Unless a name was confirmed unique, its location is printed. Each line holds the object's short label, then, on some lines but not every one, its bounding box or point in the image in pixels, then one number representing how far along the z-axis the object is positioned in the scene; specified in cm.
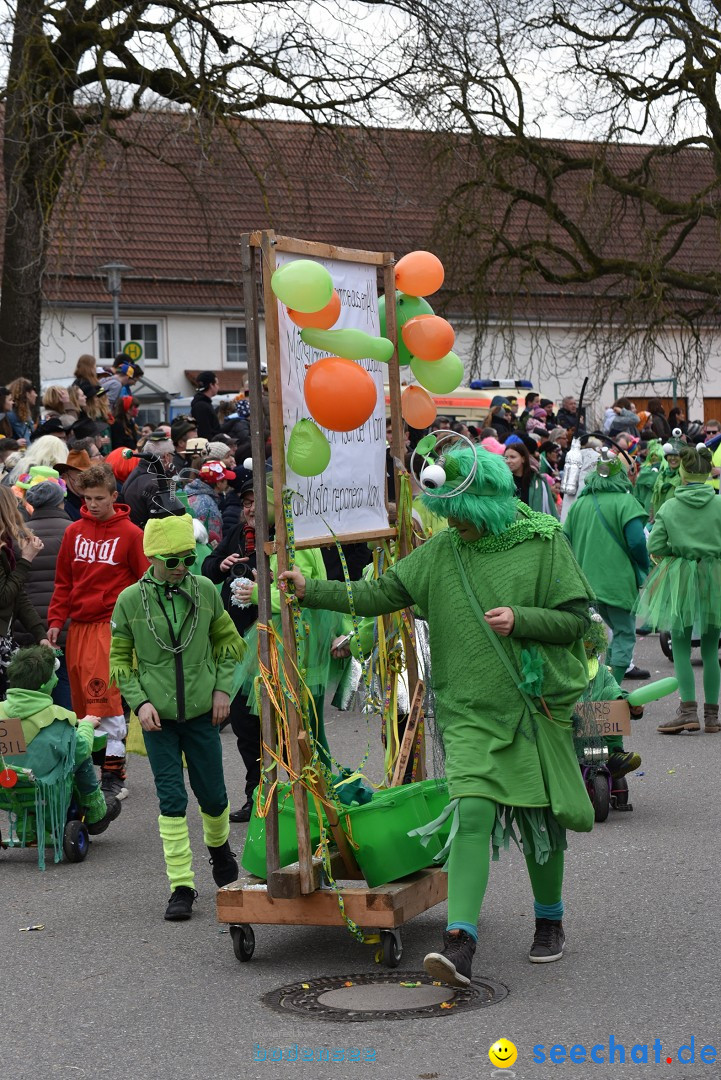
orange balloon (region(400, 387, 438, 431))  1143
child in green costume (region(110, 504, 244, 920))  1145
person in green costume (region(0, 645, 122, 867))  1347
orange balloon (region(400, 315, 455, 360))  1110
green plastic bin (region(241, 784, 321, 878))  1021
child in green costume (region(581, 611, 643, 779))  1334
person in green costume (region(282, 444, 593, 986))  934
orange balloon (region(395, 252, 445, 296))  1115
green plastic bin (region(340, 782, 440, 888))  1006
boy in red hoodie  1483
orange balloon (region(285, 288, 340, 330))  994
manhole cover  894
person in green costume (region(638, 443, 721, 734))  1796
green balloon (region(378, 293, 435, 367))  1132
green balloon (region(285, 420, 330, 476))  984
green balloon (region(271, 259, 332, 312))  934
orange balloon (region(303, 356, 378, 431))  983
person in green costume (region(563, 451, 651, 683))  1766
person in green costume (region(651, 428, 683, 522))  2420
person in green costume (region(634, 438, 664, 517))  2916
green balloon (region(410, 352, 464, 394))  1134
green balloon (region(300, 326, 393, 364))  1003
